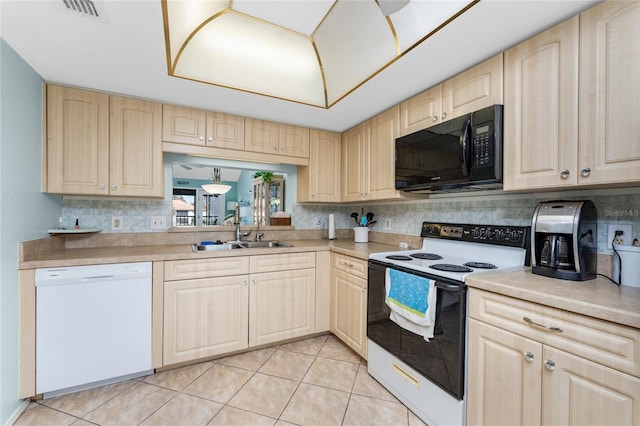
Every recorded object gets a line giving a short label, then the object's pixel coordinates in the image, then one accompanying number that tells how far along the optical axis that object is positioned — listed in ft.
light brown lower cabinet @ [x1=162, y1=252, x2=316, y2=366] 6.80
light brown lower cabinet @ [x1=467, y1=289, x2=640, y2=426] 3.09
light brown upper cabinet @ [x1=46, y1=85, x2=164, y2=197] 6.53
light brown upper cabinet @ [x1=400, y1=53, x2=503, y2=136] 5.19
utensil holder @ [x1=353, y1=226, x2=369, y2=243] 9.37
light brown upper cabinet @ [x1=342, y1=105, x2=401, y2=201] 7.64
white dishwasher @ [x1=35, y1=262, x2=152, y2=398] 5.66
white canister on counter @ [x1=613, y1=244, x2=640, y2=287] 4.01
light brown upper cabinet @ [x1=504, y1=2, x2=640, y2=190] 3.67
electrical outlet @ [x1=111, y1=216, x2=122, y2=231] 7.82
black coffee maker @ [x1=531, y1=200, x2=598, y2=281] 4.28
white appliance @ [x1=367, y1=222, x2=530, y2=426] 4.65
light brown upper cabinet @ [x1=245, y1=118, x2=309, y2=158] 8.63
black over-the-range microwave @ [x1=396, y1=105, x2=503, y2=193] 5.08
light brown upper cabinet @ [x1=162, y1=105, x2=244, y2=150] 7.63
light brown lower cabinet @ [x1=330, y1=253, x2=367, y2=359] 7.14
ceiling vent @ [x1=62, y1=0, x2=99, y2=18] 4.14
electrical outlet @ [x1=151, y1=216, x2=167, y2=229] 8.29
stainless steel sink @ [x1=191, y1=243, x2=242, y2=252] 8.19
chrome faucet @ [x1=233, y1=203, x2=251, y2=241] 9.19
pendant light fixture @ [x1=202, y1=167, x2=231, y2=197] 10.03
